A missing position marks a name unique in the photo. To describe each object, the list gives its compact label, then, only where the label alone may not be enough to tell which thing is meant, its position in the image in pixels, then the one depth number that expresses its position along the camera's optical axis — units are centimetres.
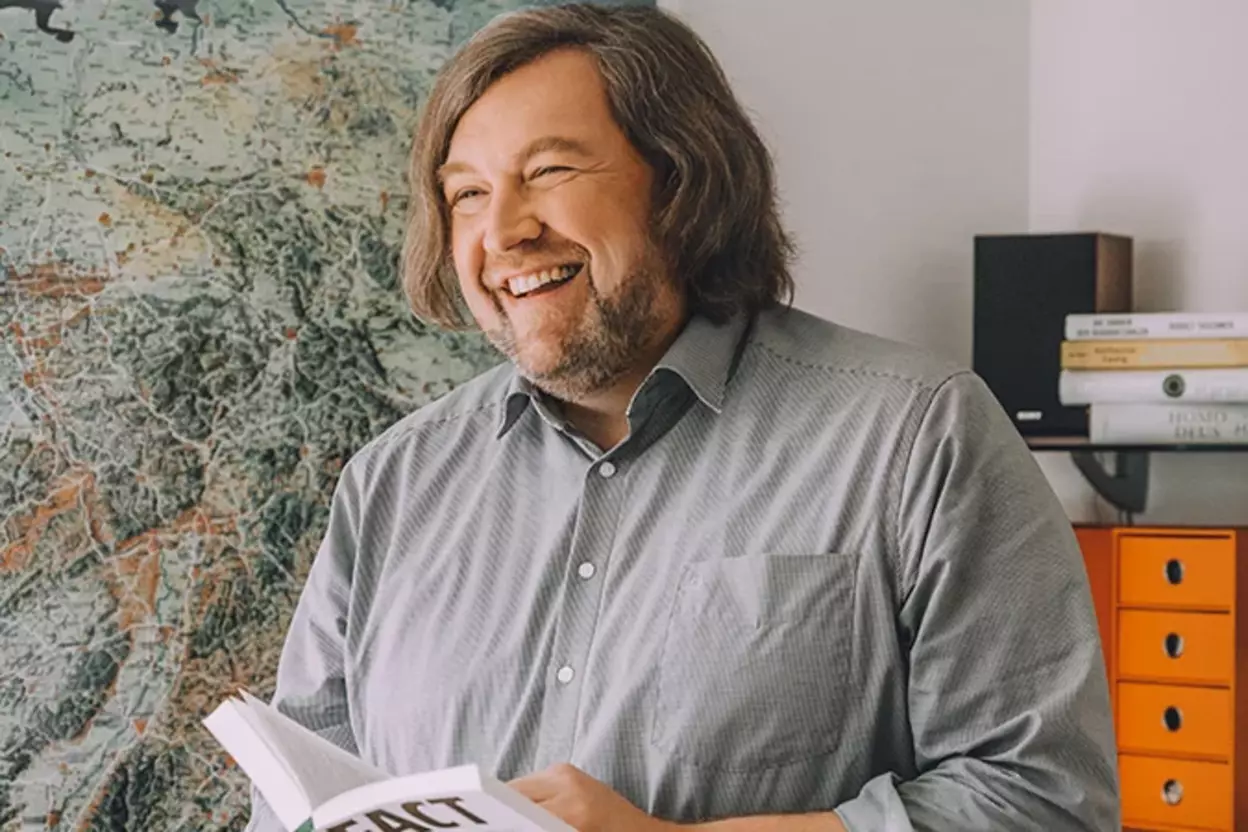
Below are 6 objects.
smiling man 139
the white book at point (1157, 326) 236
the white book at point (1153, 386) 236
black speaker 257
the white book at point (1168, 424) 238
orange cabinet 229
